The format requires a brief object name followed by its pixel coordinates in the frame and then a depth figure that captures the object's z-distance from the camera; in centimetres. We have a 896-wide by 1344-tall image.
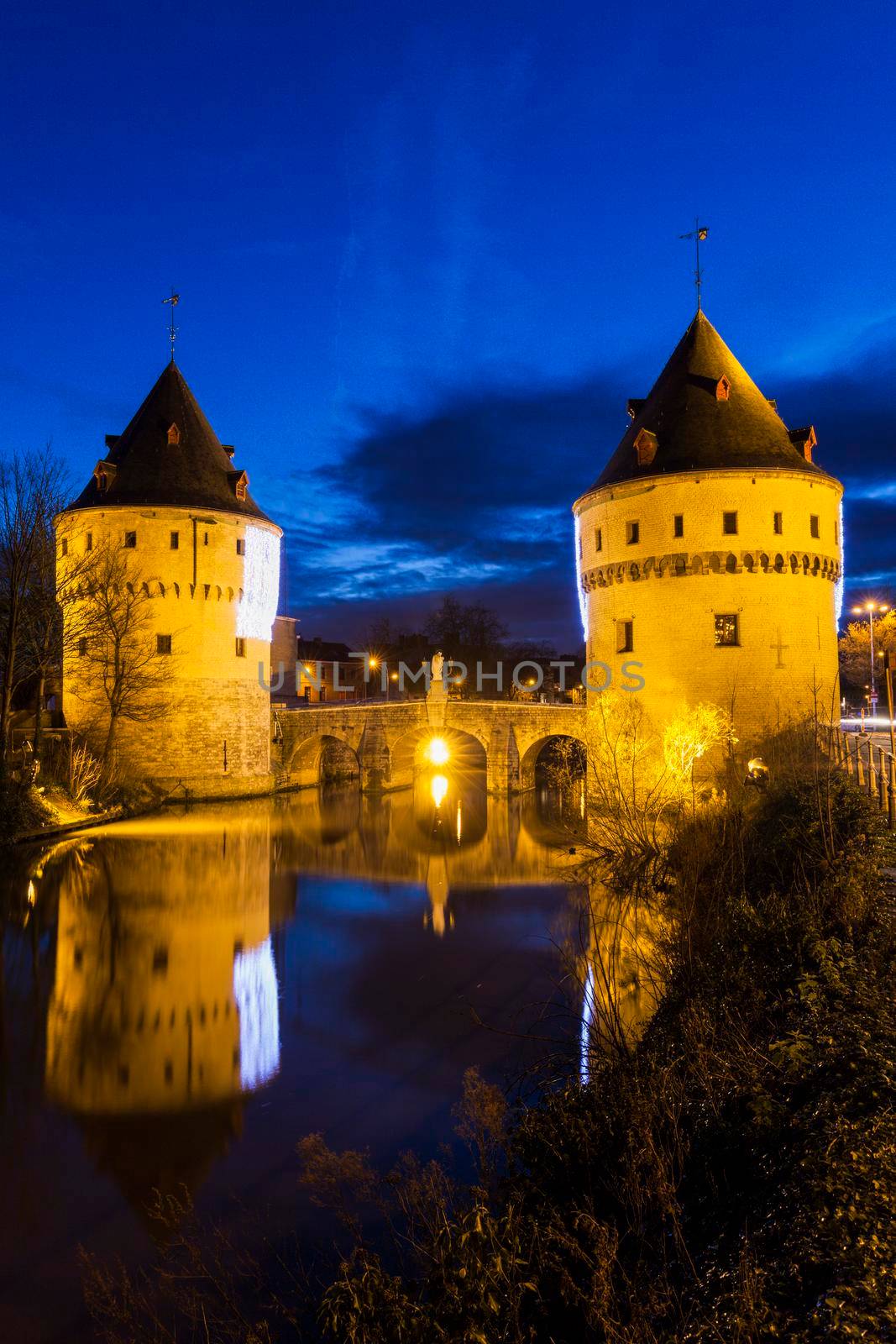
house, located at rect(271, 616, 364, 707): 4366
